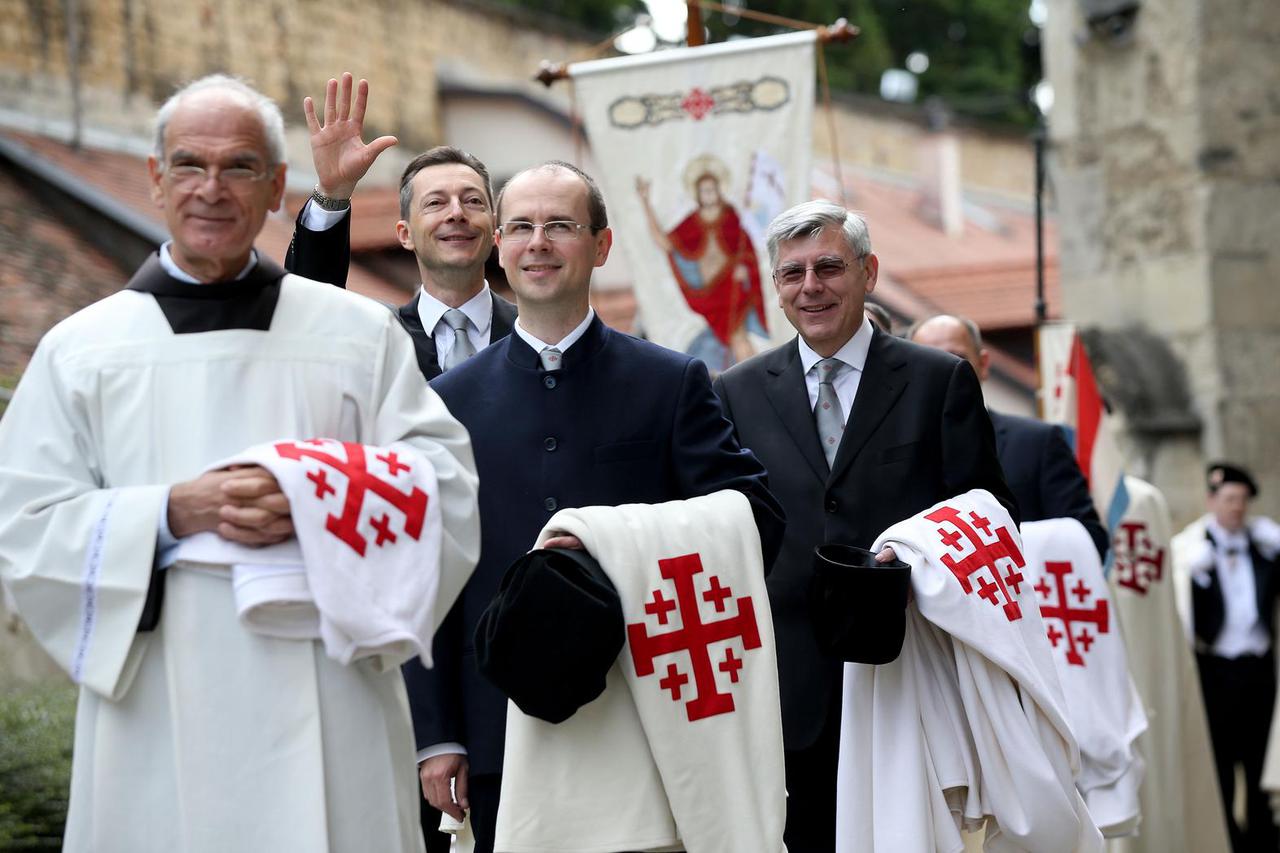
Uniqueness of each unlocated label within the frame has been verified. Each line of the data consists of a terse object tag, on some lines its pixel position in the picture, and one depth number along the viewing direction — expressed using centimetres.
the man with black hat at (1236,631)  1065
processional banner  909
